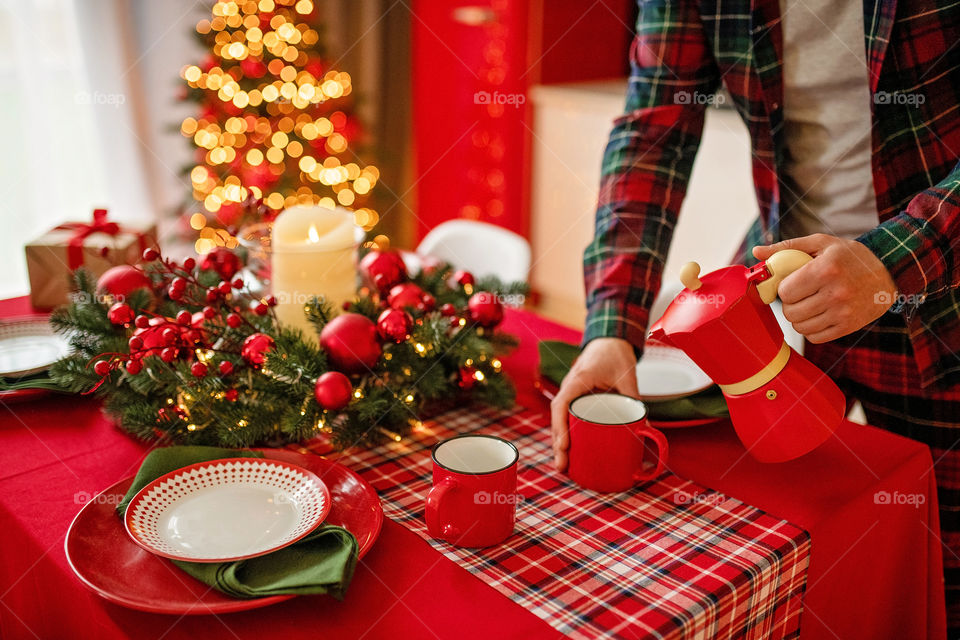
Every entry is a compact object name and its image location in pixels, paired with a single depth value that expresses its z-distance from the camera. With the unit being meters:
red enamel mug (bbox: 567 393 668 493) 0.89
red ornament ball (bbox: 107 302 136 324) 1.04
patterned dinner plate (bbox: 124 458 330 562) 0.78
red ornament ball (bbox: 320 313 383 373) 1.03
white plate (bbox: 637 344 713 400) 1.12
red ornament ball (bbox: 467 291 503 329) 1.19
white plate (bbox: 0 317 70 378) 1.21
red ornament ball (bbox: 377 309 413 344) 1.06
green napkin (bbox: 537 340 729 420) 1.04
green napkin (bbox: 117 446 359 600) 0.70
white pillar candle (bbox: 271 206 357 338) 1.11
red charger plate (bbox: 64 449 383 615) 0.70
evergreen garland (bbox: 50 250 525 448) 0.99
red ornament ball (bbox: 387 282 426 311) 1.17
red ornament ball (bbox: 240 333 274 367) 1.00
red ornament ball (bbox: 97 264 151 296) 1.27
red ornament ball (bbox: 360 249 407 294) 1.26
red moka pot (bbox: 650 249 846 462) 0.81
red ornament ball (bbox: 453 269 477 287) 1.32
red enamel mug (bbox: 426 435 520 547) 0.78
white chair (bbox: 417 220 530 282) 2.02
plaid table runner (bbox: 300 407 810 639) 0.71
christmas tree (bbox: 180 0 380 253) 2.93
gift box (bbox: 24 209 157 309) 1.43
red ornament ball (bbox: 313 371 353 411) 0.98
